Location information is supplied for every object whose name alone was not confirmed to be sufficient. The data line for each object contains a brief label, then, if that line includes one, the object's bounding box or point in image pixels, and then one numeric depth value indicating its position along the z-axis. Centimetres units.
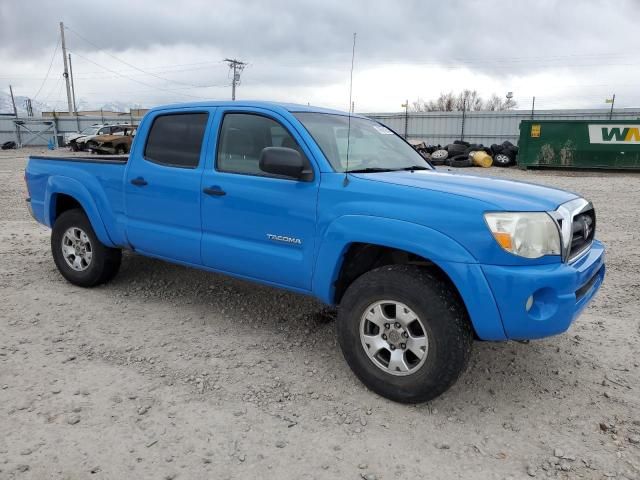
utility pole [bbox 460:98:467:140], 2912
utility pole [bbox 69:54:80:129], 3936
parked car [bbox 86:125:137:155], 2605
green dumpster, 1838
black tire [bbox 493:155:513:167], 2134
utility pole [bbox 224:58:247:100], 5612
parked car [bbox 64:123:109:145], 2832
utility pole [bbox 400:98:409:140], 3014
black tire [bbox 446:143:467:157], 2202
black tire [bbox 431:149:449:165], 2175
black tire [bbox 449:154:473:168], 2102
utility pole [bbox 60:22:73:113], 4800
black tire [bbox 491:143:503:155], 2172
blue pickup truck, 272
